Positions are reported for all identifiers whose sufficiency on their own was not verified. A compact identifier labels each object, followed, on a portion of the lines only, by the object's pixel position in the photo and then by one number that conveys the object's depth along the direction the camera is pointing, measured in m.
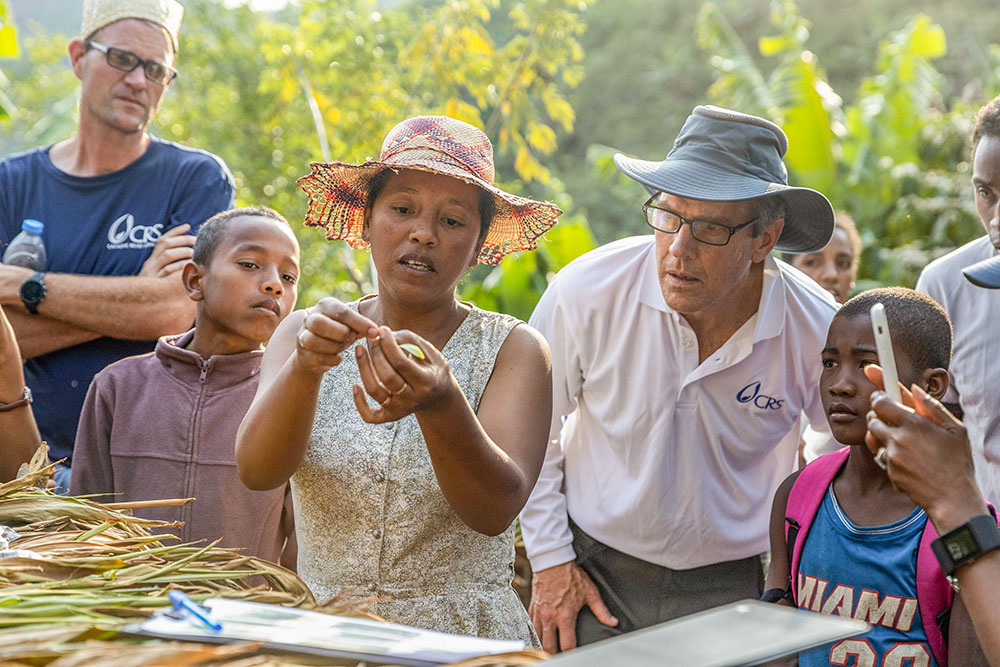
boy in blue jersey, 2.46
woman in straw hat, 2.52
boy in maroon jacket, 3.08
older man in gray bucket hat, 3.28
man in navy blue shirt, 3.60
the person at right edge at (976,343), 3.19
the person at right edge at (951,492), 2.11
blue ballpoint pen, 1.48
